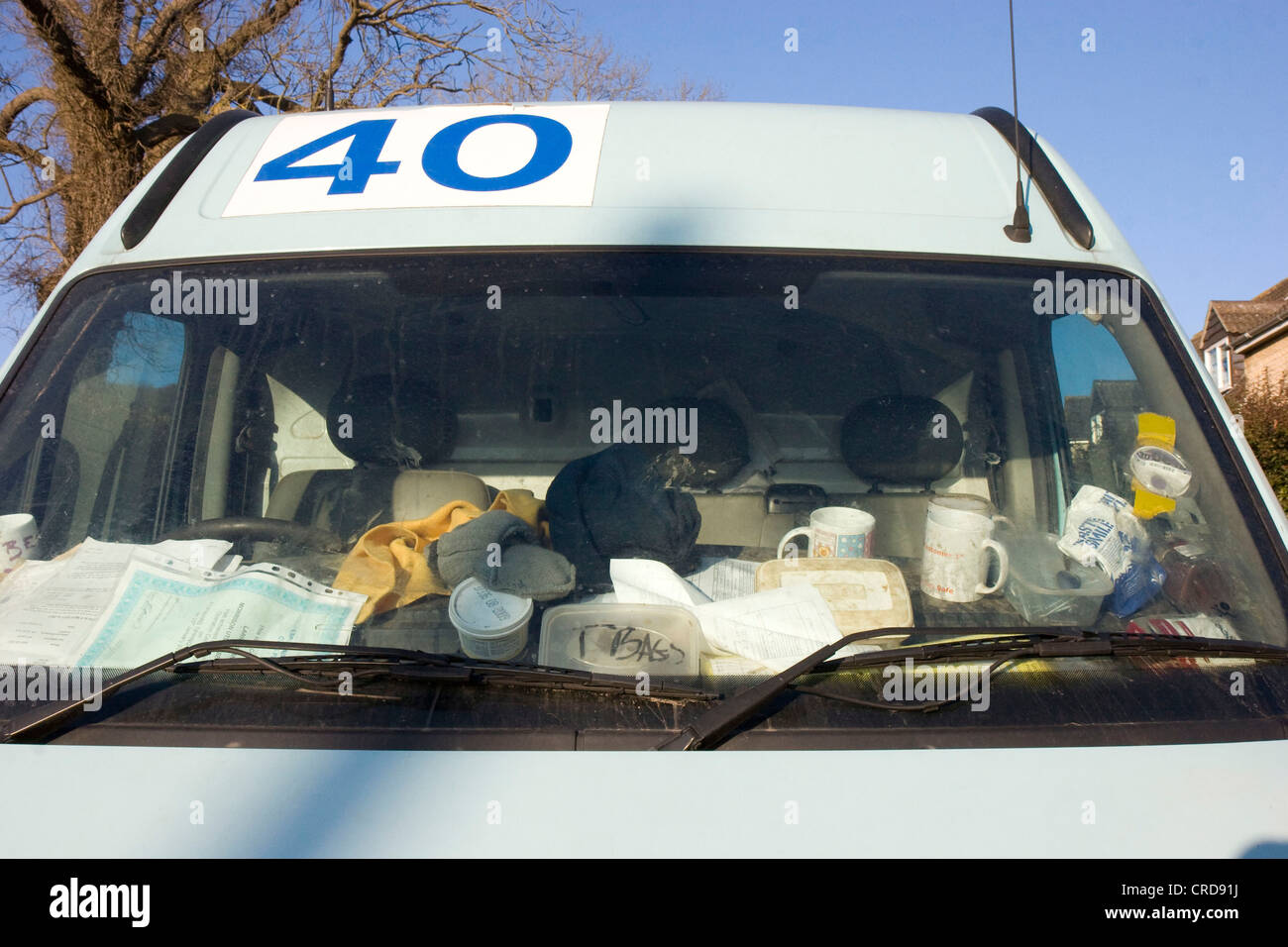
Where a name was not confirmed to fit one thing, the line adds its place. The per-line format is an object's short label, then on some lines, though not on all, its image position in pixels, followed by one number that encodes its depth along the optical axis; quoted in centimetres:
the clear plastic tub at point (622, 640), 158
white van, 140
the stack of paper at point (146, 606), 161
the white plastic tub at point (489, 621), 162
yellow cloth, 177
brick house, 2462
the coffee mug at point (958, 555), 188
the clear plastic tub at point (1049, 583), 177
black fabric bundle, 187
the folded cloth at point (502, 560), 176
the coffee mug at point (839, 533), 197
